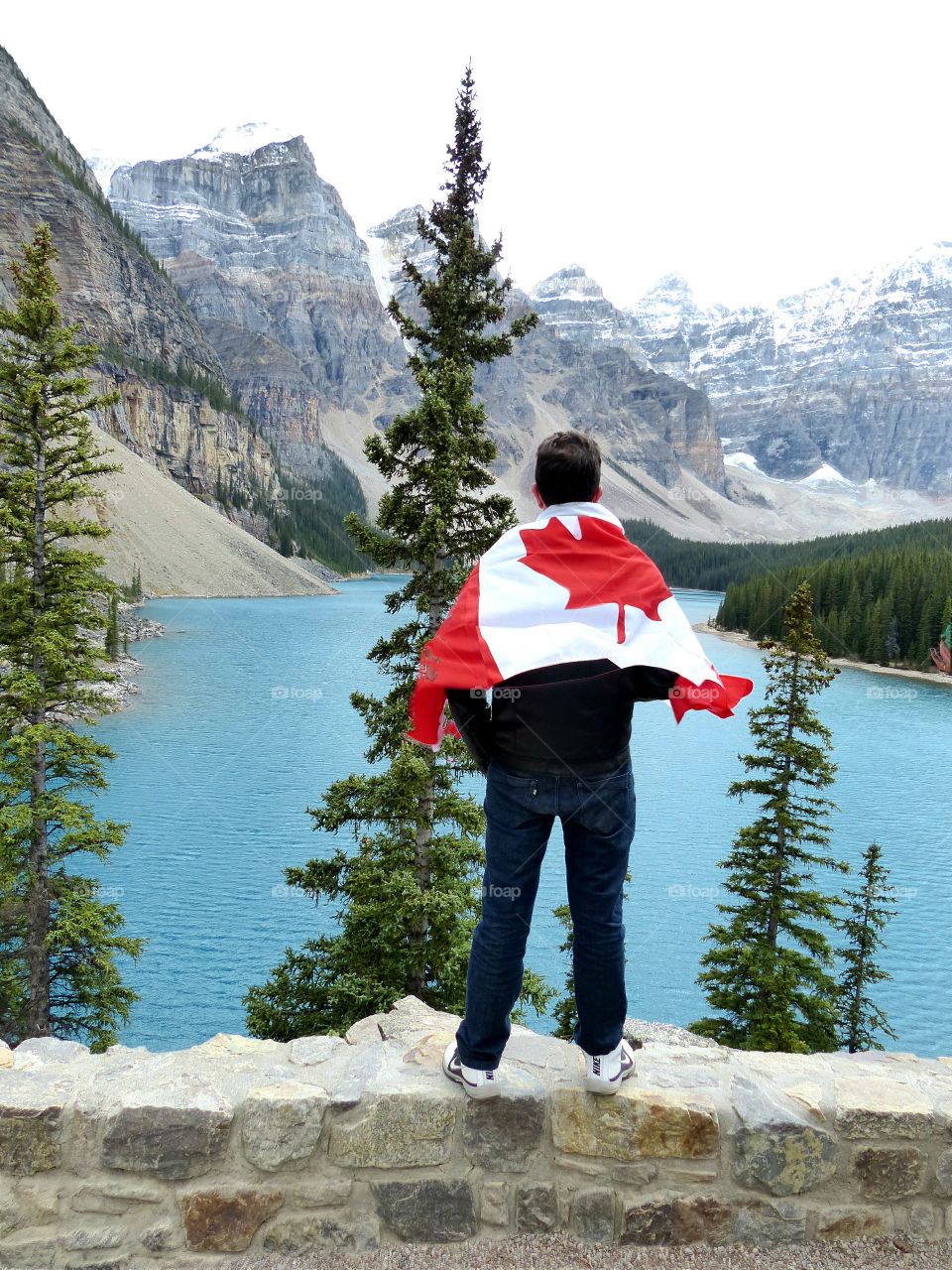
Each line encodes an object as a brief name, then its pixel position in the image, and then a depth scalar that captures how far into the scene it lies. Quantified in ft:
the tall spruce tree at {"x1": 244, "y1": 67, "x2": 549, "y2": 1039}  33.86
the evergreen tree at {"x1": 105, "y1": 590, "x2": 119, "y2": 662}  166.61
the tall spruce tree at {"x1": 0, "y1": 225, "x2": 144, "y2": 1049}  42.29
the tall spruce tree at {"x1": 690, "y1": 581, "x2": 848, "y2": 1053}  45.34
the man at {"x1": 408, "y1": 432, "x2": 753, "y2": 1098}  10.92
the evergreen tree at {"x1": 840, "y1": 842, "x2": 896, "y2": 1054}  49.80
